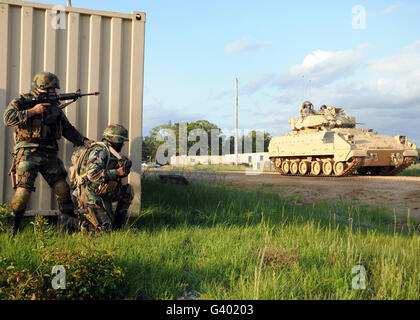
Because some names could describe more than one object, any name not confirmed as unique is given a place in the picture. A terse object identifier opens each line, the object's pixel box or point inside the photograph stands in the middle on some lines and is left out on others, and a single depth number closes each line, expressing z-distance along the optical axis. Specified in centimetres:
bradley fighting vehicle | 1512
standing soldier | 427
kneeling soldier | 416
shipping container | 497
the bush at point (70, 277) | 254
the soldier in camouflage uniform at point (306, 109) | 1918
